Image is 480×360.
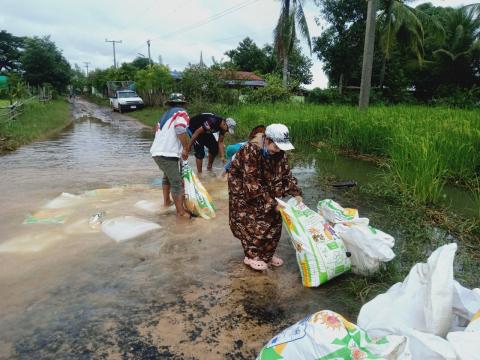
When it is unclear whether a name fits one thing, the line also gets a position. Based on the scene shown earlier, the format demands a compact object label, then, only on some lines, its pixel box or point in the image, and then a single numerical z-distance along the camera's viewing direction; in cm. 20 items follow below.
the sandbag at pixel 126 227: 403
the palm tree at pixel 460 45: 2145
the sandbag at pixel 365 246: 280
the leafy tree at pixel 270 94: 1631
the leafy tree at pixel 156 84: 2325
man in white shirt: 429
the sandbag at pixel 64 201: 502
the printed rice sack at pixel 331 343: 148
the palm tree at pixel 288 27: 1850
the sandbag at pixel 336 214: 315
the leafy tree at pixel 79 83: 7120
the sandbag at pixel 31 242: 365
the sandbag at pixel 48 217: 440
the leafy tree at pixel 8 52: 4645
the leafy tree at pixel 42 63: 3494
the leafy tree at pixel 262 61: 3756
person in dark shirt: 595
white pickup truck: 2397
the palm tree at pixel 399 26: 1906
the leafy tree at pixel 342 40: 2314
